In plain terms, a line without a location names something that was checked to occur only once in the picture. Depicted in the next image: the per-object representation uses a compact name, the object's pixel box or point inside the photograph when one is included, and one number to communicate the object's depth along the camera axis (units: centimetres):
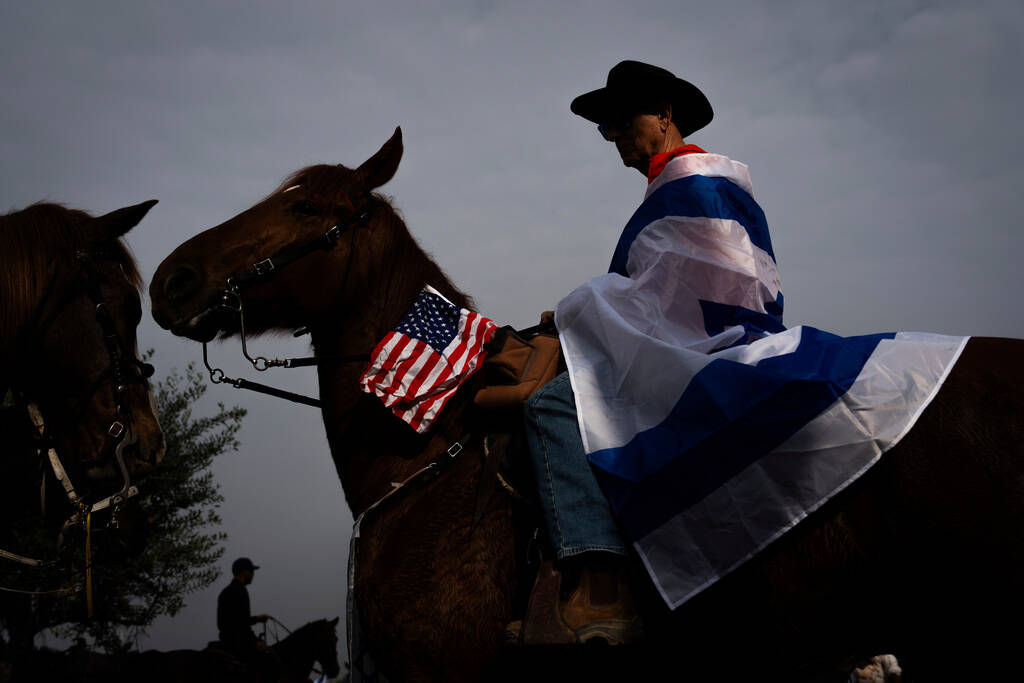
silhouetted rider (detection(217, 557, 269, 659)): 958
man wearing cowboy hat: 251
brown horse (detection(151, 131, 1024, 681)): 216
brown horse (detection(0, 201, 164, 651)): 330
